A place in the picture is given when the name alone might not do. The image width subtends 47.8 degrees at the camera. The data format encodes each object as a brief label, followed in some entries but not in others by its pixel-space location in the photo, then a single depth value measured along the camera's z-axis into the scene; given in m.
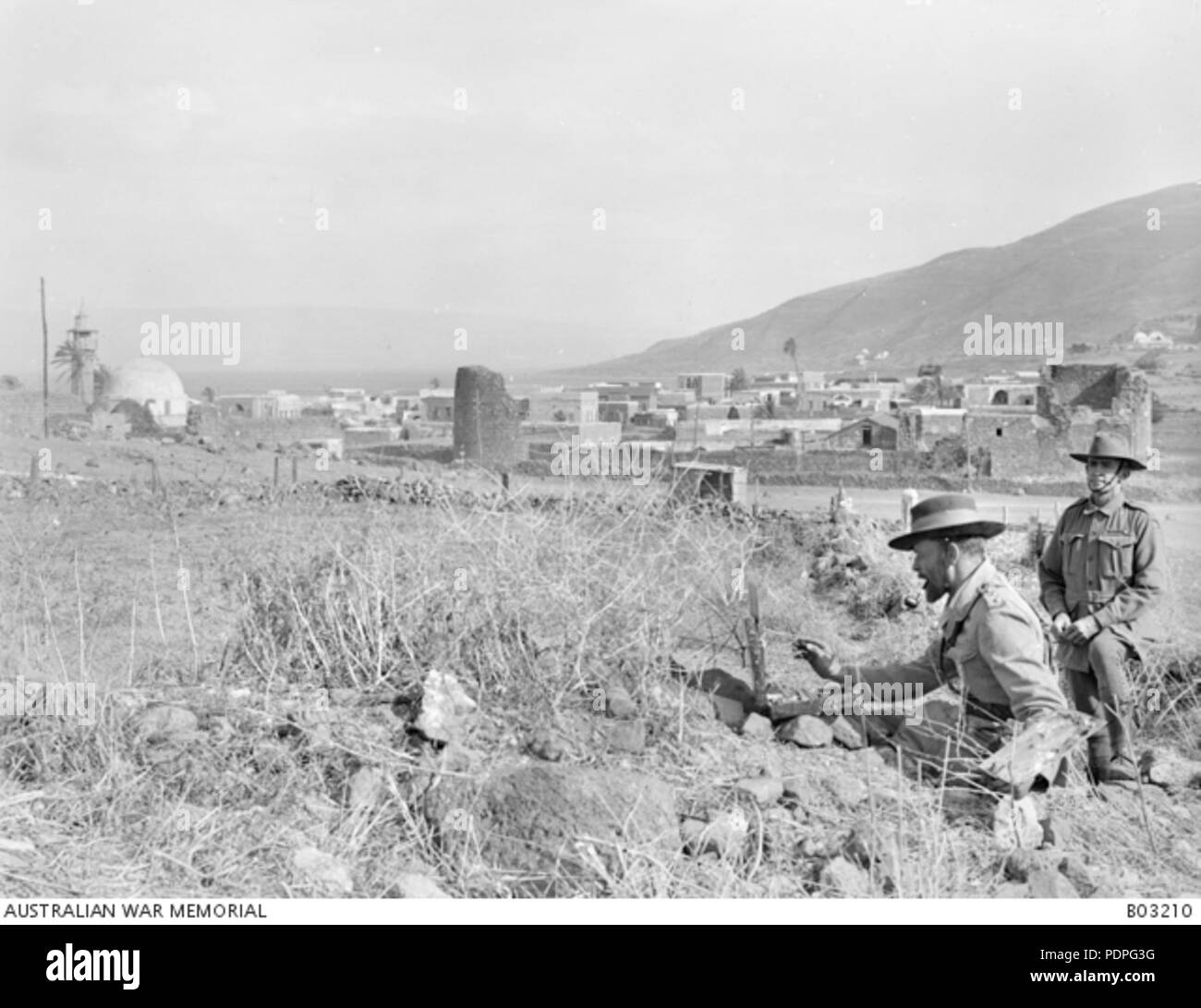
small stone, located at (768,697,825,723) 5.30
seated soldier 4.17
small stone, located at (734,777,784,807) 4.40
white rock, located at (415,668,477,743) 4.77
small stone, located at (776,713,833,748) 5.10
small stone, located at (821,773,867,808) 4.45
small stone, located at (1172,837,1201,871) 4.28
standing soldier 5.20
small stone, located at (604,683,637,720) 5.15
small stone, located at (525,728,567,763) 4.68
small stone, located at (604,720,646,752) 4.86
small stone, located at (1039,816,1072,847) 4.23
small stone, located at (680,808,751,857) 4.05
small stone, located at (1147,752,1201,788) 5.07
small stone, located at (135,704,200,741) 4.76
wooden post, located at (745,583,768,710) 5.47
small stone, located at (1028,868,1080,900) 3.79
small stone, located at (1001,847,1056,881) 3.94
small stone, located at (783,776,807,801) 4.46
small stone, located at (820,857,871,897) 3.79
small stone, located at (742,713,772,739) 5.16
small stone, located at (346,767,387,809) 4.33
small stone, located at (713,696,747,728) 5.34
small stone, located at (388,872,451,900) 3.87
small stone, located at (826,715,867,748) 5.12
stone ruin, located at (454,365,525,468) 26.30
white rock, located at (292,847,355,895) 3.91
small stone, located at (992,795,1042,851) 4.05
